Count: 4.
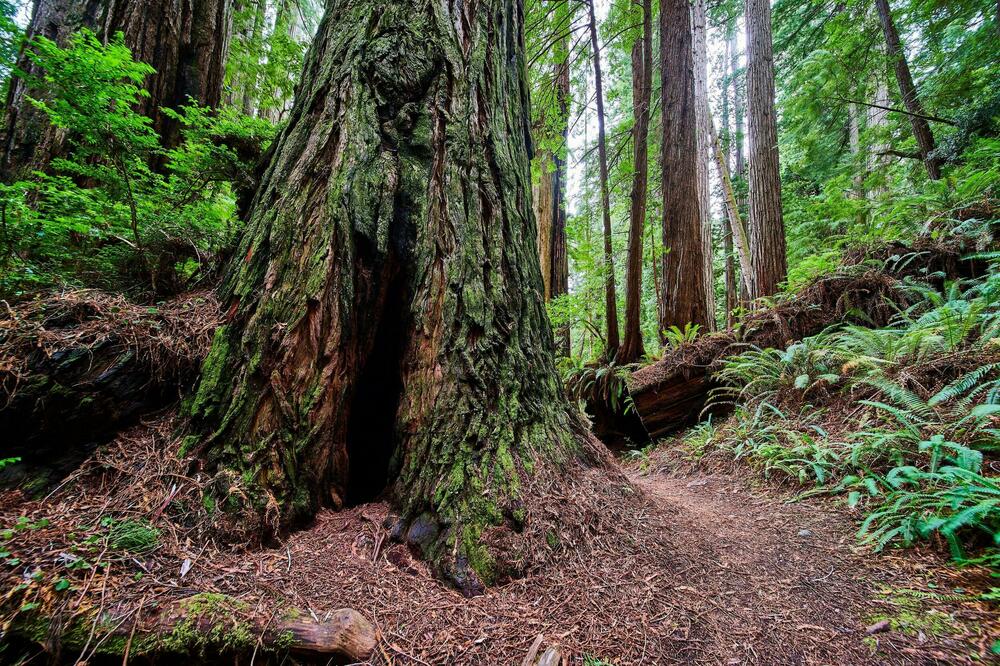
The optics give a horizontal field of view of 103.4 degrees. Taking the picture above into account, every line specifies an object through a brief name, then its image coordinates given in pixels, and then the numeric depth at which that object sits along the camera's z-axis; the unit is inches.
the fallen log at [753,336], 184.1
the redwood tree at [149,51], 127.6
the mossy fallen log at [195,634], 44.9
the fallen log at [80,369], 64.2
